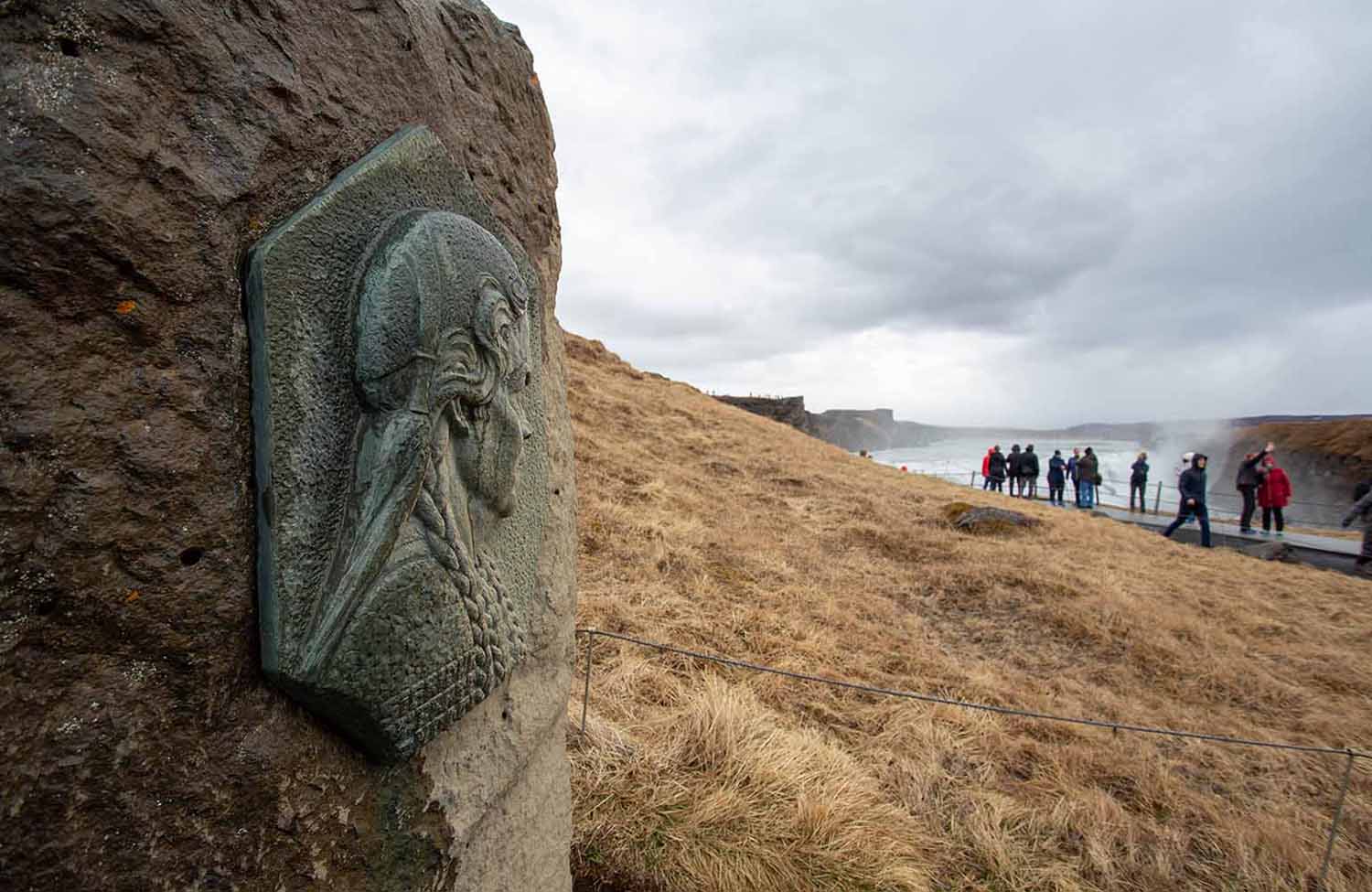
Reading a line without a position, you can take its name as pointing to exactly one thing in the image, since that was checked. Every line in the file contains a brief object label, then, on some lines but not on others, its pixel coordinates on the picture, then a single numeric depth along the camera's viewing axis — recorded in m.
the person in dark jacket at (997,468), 17.19
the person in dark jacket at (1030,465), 15.80
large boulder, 0.79
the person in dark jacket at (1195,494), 10.45
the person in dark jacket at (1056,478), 16.73
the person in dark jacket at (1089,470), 14.61
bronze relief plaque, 1.00
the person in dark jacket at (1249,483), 11.54
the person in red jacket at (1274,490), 11.12
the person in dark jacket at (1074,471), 14.76
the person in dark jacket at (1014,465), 16.02
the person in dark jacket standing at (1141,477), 14.77
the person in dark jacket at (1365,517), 6.54
